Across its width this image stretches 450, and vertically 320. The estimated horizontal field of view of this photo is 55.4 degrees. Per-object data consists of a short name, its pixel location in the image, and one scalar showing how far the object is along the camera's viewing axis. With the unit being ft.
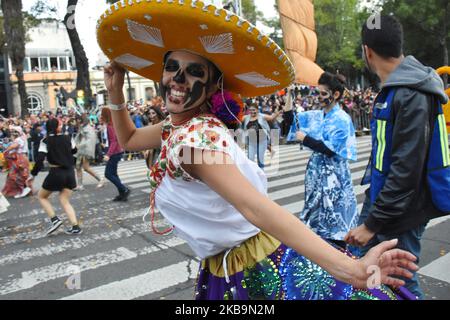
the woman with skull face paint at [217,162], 4.77
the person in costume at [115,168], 25.55
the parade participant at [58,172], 19.22
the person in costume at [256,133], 27.66
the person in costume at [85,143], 29.50
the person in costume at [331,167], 13.10
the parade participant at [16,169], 29.40
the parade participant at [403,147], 6.64
